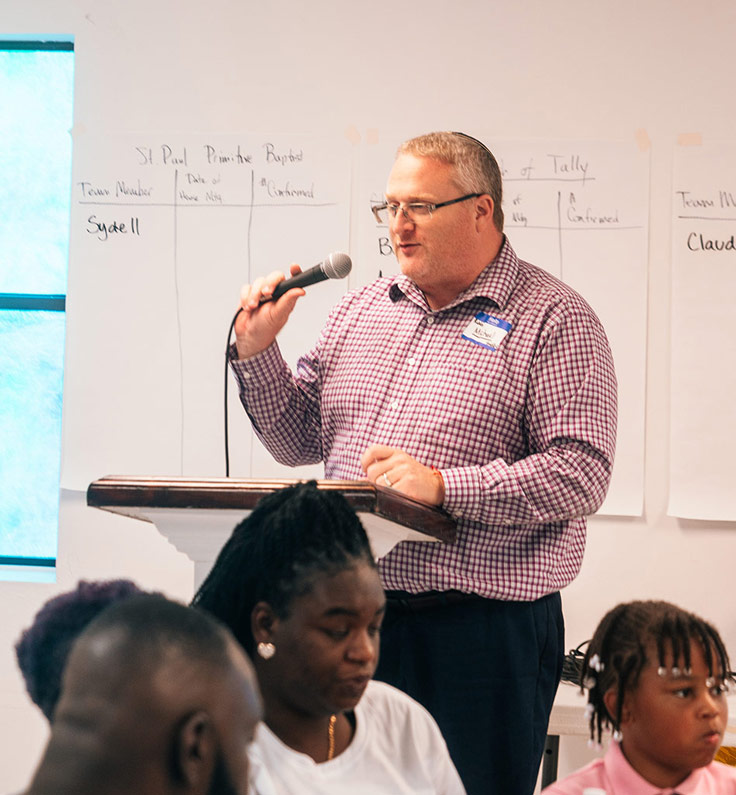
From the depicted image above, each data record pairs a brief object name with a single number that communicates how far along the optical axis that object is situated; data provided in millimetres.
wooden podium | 5053
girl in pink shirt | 4943
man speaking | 6072
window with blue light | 7316
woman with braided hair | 4284
